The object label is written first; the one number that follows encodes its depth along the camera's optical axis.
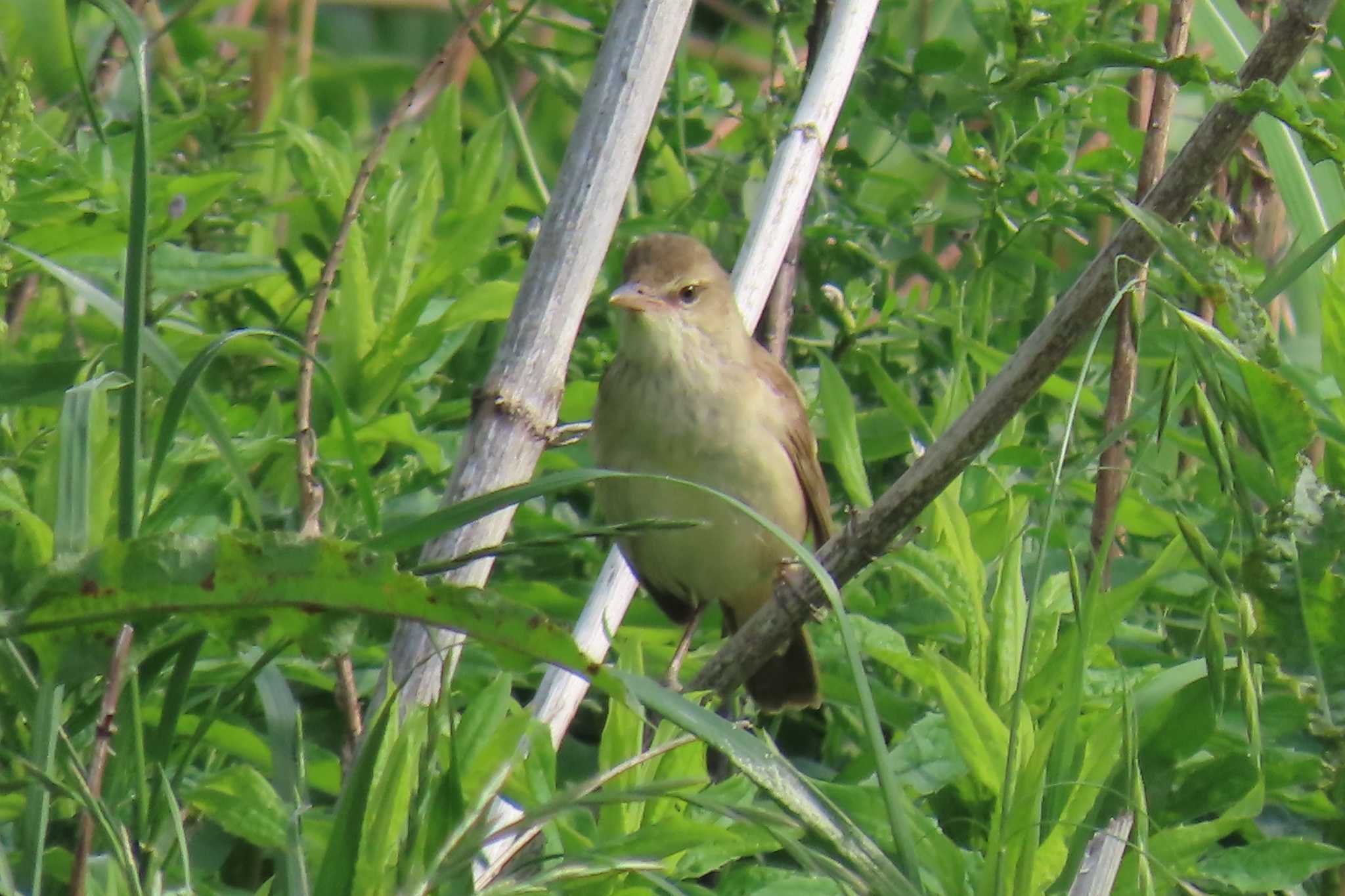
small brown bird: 6.36
